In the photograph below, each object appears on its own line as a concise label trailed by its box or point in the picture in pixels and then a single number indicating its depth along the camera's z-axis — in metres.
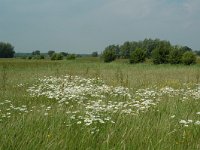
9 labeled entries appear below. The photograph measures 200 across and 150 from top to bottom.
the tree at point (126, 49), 130.88
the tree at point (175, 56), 70.26
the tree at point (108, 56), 87.75
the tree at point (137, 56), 73.81
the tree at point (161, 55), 71.84
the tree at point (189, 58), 66.19
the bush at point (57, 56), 100.12
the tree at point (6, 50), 127.12
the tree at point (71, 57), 102.31
